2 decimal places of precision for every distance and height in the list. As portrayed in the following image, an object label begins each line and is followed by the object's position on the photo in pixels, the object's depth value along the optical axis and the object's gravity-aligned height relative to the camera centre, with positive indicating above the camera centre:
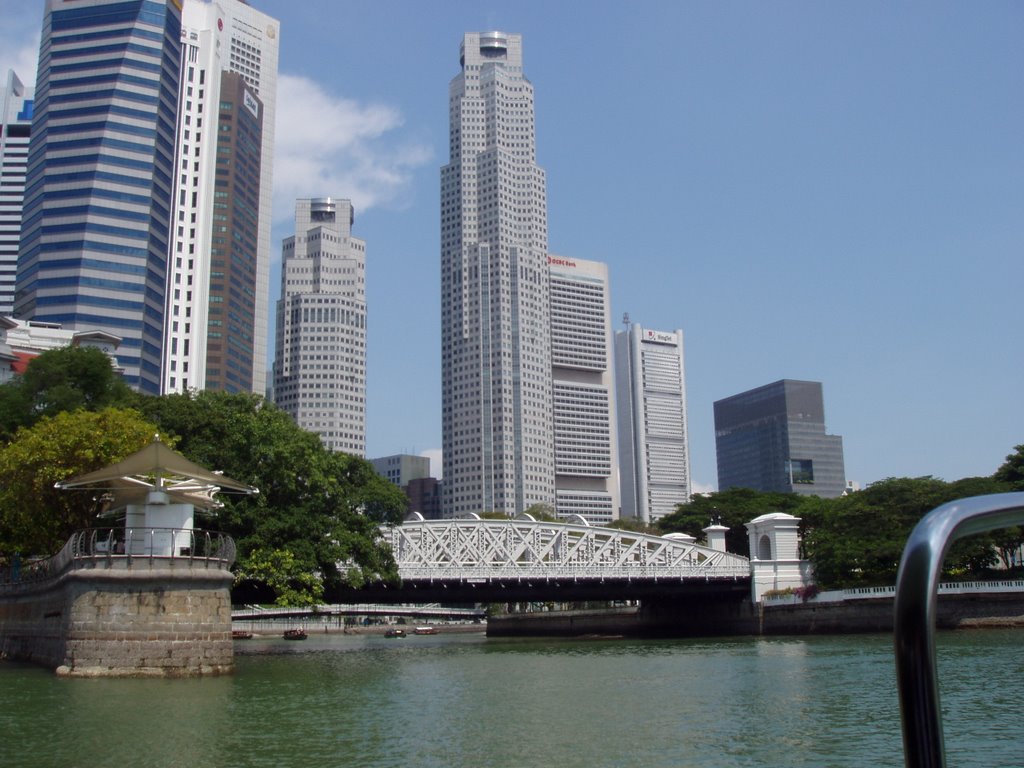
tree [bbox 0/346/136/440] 49.19 +9.99
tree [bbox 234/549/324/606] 41.22 +0.19
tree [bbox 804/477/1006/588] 65.75 +2.44
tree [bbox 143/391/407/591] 42.69 +4.17
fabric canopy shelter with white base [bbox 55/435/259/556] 32.72 +3.00
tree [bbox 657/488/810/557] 99.88 +6.00
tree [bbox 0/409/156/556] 38.00 +4.56
